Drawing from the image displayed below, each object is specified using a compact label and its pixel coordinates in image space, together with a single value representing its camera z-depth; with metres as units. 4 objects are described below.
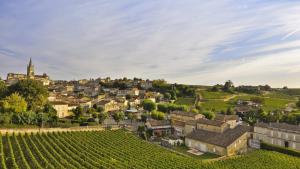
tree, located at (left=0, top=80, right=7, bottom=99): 43.93
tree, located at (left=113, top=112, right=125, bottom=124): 45.20
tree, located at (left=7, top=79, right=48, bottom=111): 41.40
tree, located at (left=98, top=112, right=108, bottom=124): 43.91
